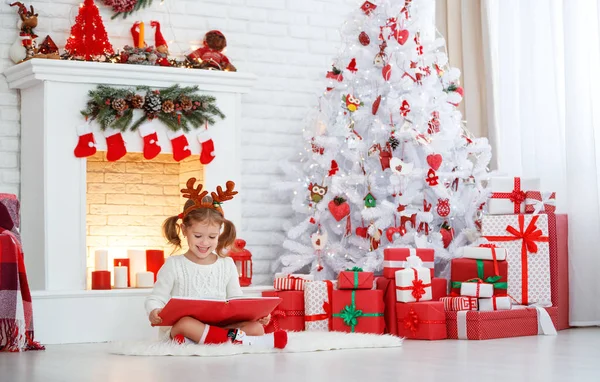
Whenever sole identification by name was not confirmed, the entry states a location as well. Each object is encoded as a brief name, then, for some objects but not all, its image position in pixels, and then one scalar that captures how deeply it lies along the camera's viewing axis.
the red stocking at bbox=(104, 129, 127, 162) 5.42
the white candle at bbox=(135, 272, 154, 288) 5.41
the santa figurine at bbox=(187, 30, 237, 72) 5.75
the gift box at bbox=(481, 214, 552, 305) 5.00
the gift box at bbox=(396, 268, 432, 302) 4.73
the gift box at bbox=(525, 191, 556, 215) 5.11
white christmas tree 5.31
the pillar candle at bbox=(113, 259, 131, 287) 5.52
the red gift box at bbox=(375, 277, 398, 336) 4.82
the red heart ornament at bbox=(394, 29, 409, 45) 5.43
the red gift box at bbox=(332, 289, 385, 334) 4.78
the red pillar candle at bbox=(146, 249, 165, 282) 5.61
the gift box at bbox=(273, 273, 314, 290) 5.02
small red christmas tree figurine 5.43
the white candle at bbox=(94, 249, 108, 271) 5.45
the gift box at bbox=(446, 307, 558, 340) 4.59
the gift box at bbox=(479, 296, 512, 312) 4.72
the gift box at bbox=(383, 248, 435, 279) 4.91
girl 3.96
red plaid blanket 4.23
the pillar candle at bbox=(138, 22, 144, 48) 5.71
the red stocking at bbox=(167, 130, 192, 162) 5.55
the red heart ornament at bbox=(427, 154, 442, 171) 5.27
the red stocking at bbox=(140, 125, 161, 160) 5.48
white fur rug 3.78
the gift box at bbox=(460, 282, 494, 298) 4.71
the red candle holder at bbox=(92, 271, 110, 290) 5.29
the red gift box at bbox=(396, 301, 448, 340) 4.63
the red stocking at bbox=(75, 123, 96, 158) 5.34
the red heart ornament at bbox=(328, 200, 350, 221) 5.47
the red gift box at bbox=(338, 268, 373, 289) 4.78
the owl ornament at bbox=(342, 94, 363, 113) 5.48
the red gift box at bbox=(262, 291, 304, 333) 5.00
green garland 5.38
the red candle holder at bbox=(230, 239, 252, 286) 5.62
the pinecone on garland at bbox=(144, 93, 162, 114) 5.48
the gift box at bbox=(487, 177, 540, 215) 5.16
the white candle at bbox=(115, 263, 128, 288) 5.37
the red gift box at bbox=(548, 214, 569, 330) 5.04
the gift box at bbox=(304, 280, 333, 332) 4.92
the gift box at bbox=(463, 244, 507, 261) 4.89
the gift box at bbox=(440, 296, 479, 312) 4.66
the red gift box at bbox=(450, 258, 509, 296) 4.84
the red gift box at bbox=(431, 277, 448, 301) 4.94
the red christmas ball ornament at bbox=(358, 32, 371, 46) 5.53
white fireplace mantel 5.23
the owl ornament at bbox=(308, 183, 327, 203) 5.61
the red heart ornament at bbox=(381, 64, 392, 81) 5.40
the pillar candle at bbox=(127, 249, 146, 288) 5.57
